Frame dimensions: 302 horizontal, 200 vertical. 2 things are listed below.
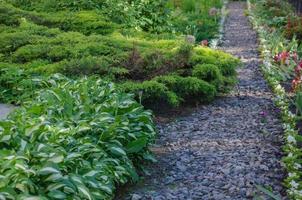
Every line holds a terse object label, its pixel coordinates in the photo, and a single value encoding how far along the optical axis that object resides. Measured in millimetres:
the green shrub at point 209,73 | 6336
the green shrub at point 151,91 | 5758
